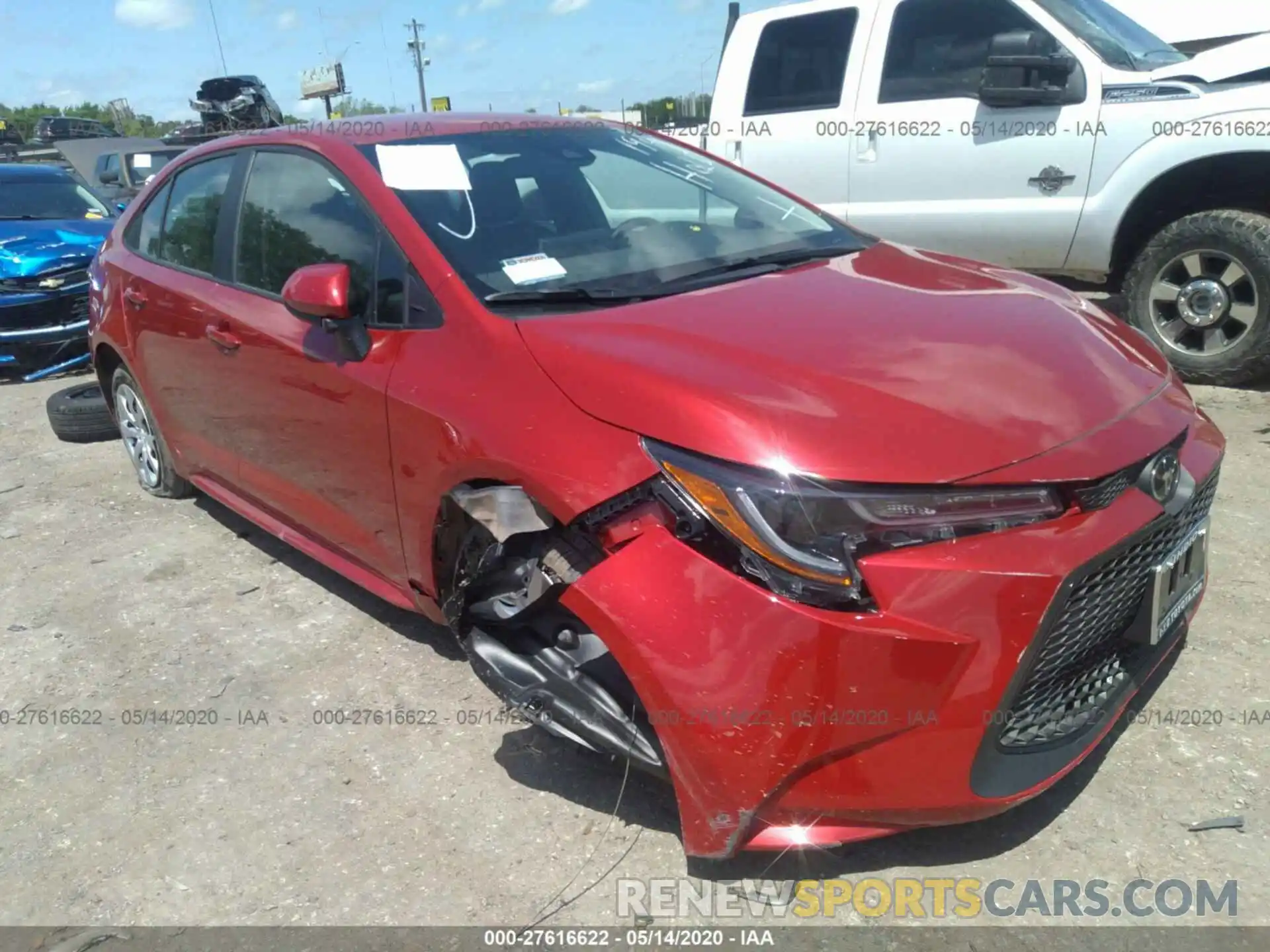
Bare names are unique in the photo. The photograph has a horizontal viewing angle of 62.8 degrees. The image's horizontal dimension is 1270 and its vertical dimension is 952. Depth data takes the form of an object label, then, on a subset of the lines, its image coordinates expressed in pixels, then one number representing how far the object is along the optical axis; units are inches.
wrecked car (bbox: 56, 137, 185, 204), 507.5
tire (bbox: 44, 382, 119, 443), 228.5
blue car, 289.7
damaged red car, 76.3
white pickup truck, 195.6
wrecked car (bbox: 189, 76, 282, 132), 839.7
